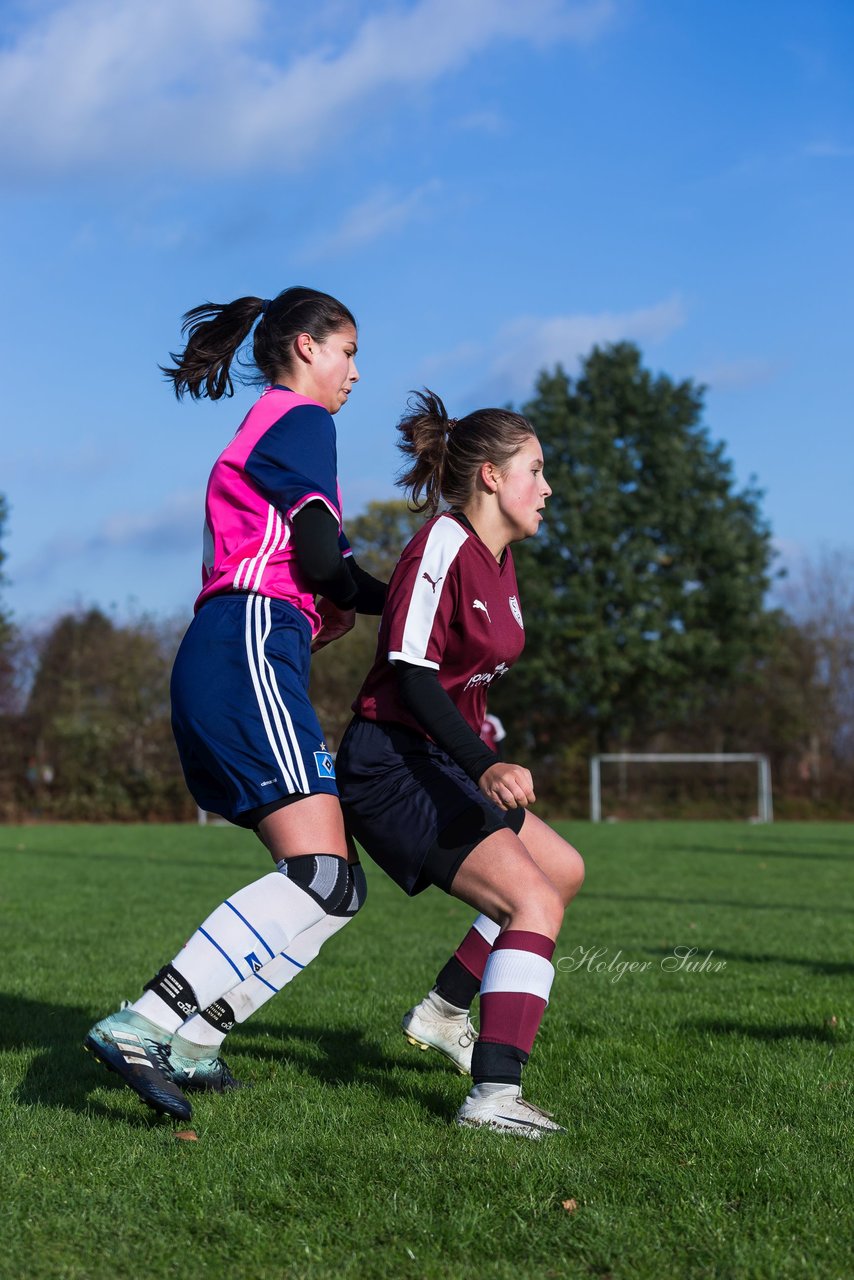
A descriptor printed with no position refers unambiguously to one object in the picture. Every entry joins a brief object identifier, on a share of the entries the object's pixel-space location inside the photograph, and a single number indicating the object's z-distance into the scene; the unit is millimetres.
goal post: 31906
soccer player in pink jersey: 3096
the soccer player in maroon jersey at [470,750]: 3223
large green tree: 34656
